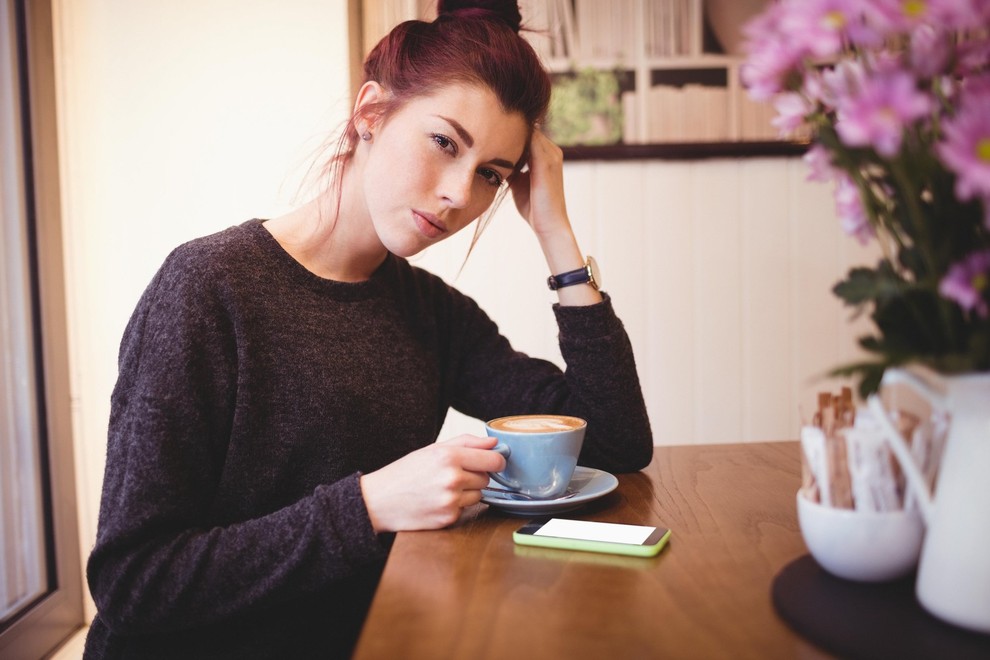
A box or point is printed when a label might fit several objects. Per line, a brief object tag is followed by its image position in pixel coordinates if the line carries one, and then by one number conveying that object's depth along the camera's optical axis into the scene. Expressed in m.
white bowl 0.53
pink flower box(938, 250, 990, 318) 0.42
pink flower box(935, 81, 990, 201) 0.38
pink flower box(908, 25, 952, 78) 0.45
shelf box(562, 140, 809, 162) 1.89
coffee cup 0.78
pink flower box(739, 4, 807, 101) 0.48
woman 0.75
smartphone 0.65
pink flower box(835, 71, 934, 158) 0.40
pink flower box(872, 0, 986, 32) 0.40
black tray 0.45
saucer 0.77
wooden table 0.48
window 1.57
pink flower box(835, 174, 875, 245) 0.53
